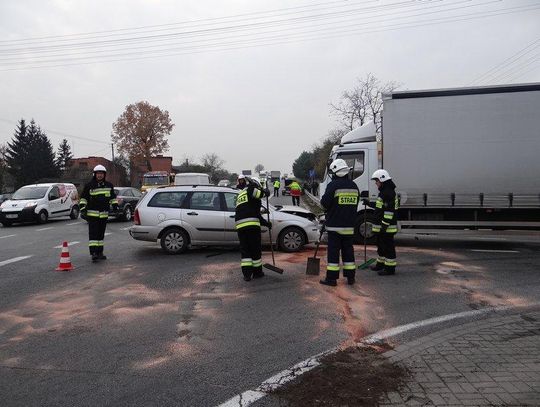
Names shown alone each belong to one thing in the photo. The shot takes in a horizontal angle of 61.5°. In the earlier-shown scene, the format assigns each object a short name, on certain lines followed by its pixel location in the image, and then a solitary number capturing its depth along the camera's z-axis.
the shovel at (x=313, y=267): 7.91
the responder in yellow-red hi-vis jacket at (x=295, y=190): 25.01
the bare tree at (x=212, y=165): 98.81
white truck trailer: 10.54
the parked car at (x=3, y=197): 33.46
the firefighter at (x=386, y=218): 7.88
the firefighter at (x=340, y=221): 7.14
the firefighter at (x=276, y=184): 28.86
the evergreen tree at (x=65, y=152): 71.03
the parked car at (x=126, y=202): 20.25
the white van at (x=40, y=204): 19.27
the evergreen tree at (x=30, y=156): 57.66
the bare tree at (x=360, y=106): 39.19
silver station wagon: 10.21
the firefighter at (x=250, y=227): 7.62
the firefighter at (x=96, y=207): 9.66
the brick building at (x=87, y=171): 62.19
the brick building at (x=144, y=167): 68.50
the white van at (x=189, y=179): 28.64
